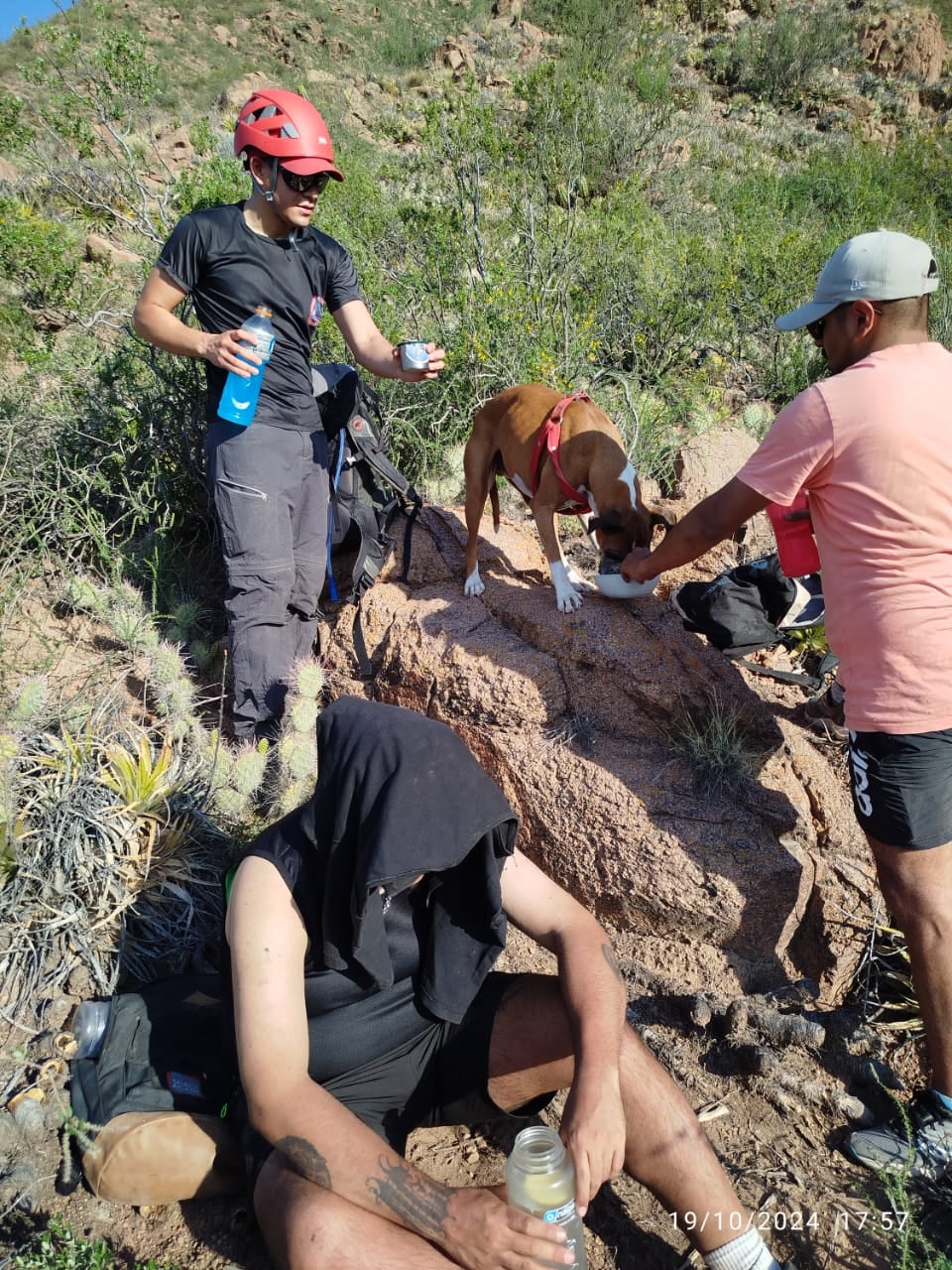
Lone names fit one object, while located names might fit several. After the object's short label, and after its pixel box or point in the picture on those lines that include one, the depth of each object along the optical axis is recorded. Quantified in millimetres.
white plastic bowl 3521
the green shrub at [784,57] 21672
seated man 1655
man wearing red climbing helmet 3137
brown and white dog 3631
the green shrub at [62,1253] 1901
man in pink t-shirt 2209
